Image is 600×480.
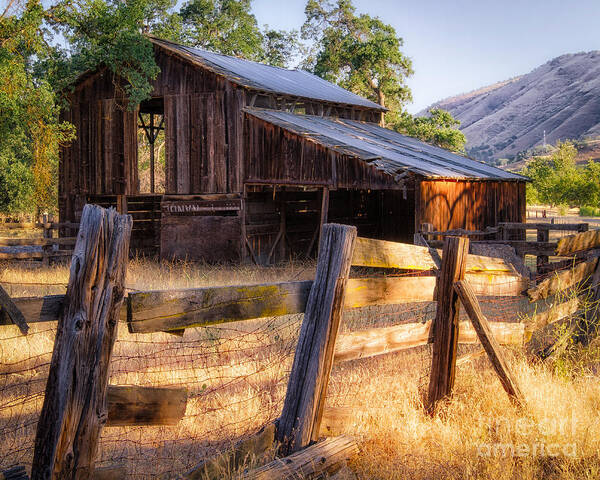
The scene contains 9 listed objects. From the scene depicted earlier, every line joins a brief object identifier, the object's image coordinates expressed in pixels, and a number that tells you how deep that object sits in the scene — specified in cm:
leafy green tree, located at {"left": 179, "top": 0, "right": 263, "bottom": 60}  4375
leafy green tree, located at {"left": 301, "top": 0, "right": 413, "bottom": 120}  4603
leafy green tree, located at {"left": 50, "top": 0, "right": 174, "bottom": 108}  1998
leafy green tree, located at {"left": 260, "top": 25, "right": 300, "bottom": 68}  5319
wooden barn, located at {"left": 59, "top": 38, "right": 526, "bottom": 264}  1912
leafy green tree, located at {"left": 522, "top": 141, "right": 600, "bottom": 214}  5550
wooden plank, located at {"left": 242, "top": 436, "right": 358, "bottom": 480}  406
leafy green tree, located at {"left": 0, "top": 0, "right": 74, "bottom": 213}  1745
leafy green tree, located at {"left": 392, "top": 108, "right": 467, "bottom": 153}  4744
